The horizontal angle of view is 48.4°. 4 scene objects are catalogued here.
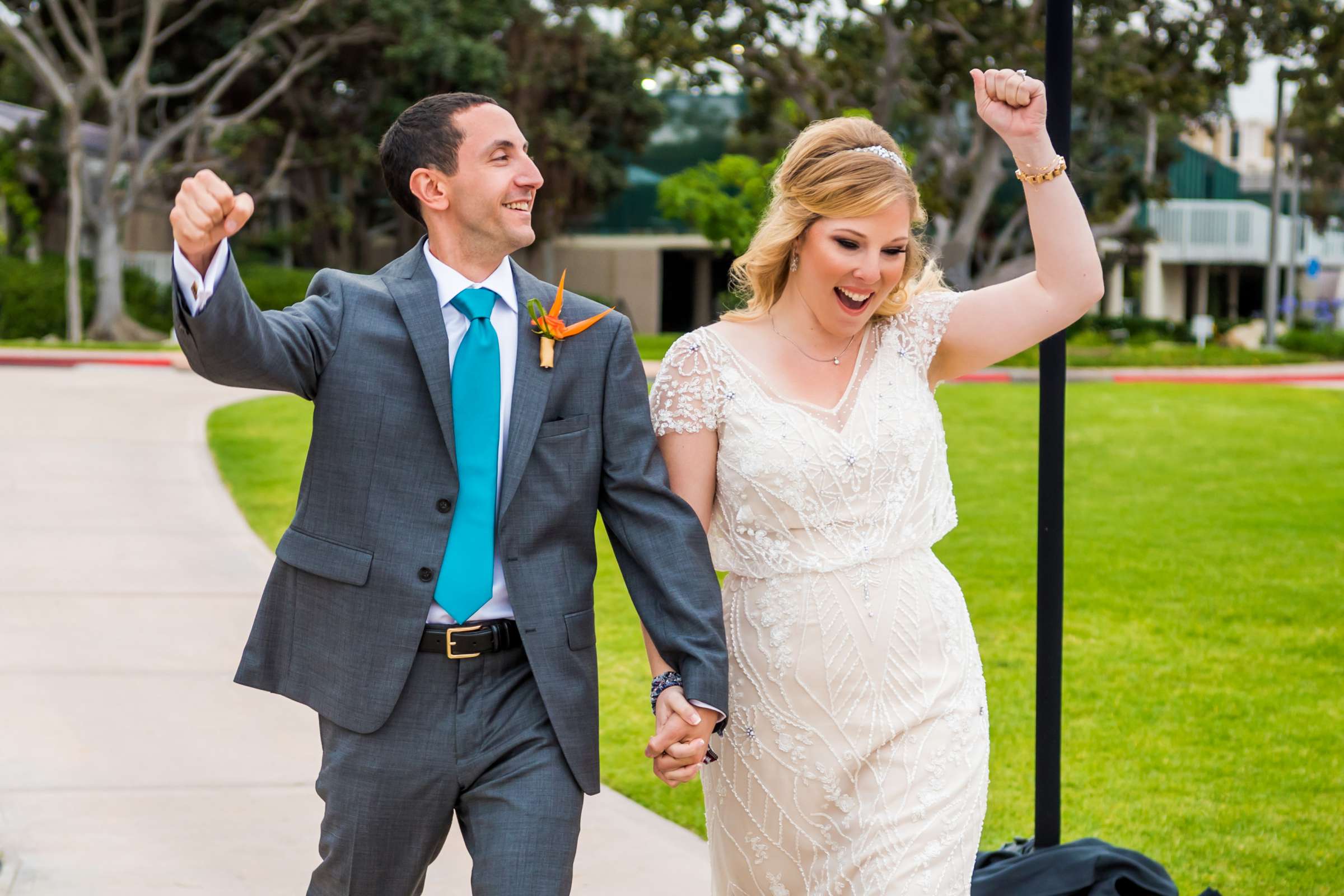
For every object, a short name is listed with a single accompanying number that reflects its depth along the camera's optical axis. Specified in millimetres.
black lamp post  3695
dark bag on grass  3752
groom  2658
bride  2955
